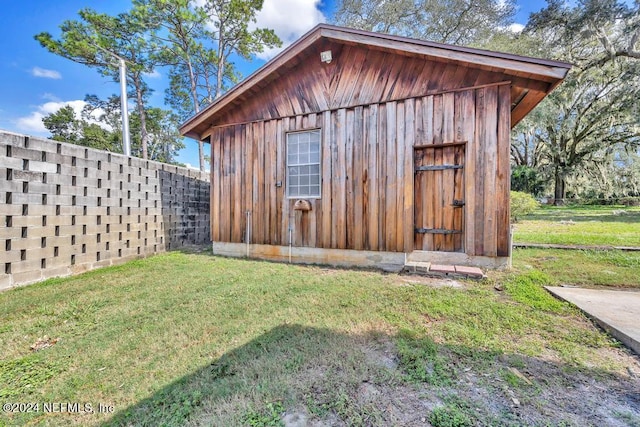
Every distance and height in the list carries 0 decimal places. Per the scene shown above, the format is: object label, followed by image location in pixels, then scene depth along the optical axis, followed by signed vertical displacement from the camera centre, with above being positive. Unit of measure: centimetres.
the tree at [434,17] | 1246 +956
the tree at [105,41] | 1304 +905
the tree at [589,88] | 1108 +649
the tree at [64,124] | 2128 +709
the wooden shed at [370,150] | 418 +113
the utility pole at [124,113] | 771 +302
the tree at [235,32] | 1434 +1016
